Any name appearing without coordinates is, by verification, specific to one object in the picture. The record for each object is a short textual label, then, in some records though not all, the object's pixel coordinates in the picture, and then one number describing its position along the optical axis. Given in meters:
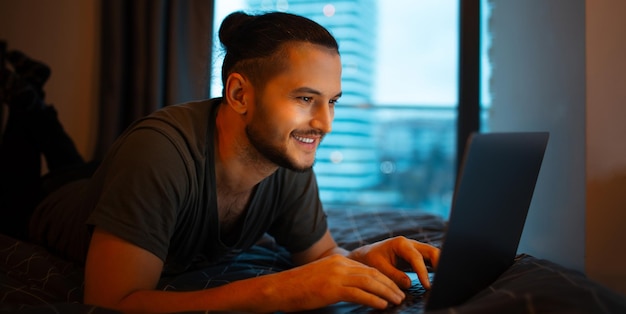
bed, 0.65
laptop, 0.64
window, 3.52
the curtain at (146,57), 2.61
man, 0.85
